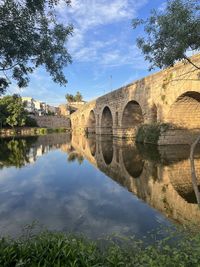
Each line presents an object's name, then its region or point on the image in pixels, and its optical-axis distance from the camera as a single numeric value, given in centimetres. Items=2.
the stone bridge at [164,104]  1147
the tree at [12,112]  3994
